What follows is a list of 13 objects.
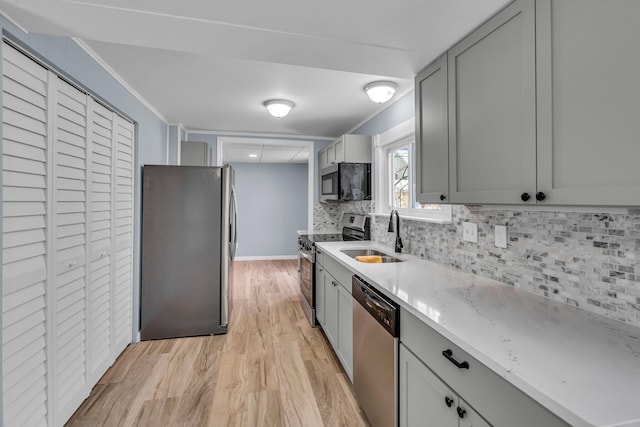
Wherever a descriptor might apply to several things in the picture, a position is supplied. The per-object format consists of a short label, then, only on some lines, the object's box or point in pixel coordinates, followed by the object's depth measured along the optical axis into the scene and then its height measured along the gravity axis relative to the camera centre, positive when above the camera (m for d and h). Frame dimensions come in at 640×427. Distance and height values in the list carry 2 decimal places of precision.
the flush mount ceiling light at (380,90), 2.48 +1.01
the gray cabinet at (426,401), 0.99 -0.68
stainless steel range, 3.21 -0.37
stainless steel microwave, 3.37 +0.37
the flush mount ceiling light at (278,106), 2.92 +1.04
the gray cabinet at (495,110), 1.08 +0.42
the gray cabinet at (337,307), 2.15 -0.73
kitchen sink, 2.69 -0.33
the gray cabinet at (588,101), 0.80 +0.33
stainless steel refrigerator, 2.92 -0.33
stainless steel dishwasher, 1.45 -0.73
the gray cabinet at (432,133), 1.55 +0.44
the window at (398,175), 2.54 +0.40
